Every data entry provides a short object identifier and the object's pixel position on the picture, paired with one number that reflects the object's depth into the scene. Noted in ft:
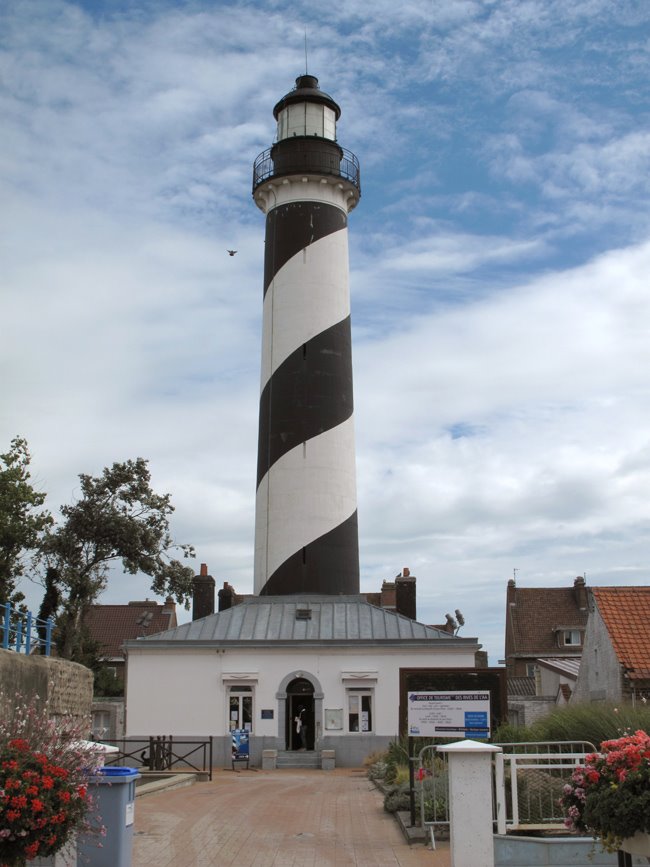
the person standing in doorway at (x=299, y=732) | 87.30
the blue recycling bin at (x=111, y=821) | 31.07
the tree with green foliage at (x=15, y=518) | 87.30
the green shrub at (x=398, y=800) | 46.65
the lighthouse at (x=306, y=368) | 94.73
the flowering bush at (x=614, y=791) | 24.35
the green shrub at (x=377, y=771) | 64.44
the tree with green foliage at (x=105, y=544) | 103.65
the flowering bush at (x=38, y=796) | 23.34
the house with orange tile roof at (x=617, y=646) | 63.98
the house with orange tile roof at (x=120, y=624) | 145.89
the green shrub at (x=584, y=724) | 44.55
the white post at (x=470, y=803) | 33.58
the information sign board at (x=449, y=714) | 44.27
